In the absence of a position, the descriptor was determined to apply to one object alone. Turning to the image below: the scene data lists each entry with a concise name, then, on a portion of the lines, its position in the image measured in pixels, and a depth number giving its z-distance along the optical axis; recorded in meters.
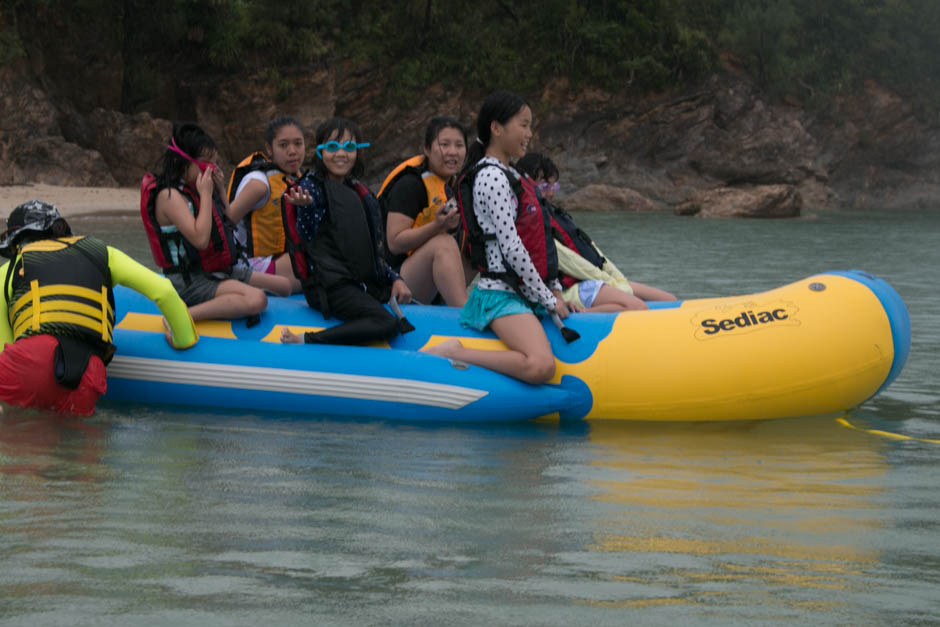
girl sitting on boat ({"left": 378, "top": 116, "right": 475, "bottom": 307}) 9.52
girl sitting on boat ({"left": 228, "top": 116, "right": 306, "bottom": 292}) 9.96
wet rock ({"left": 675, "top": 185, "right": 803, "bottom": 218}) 42.41
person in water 8.05
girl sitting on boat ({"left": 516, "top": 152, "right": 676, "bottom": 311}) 9.71
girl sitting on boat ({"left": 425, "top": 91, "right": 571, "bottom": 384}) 8.17
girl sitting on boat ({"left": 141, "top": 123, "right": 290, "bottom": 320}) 8.95
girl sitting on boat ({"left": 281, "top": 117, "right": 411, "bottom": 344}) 8.82
